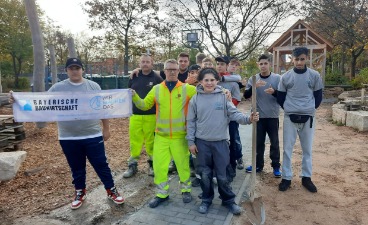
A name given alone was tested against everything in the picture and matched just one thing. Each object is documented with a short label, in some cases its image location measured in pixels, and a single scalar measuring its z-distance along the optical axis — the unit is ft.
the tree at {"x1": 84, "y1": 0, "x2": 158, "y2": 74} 65.05
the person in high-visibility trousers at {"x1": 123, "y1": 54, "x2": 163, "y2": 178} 16.16
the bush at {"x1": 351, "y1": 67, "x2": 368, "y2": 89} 62.64
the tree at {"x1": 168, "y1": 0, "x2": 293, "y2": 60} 62.13
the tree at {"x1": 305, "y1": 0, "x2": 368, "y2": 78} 61.82
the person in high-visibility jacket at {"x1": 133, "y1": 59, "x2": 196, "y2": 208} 13.30
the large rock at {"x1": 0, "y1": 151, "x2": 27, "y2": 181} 13.93
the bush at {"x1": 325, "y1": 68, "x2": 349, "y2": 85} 71.71
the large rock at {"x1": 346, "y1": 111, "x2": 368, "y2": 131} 29.35
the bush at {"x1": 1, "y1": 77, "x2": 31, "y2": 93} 79.25
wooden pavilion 57.82
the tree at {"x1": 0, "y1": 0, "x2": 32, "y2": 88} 73.82
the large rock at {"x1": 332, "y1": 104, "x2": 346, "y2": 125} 33.85
